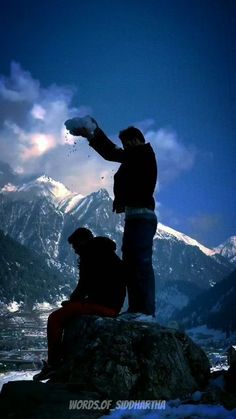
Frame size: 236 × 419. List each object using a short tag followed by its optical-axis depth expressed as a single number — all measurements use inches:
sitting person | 269.3
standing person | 297.7
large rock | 225.1
